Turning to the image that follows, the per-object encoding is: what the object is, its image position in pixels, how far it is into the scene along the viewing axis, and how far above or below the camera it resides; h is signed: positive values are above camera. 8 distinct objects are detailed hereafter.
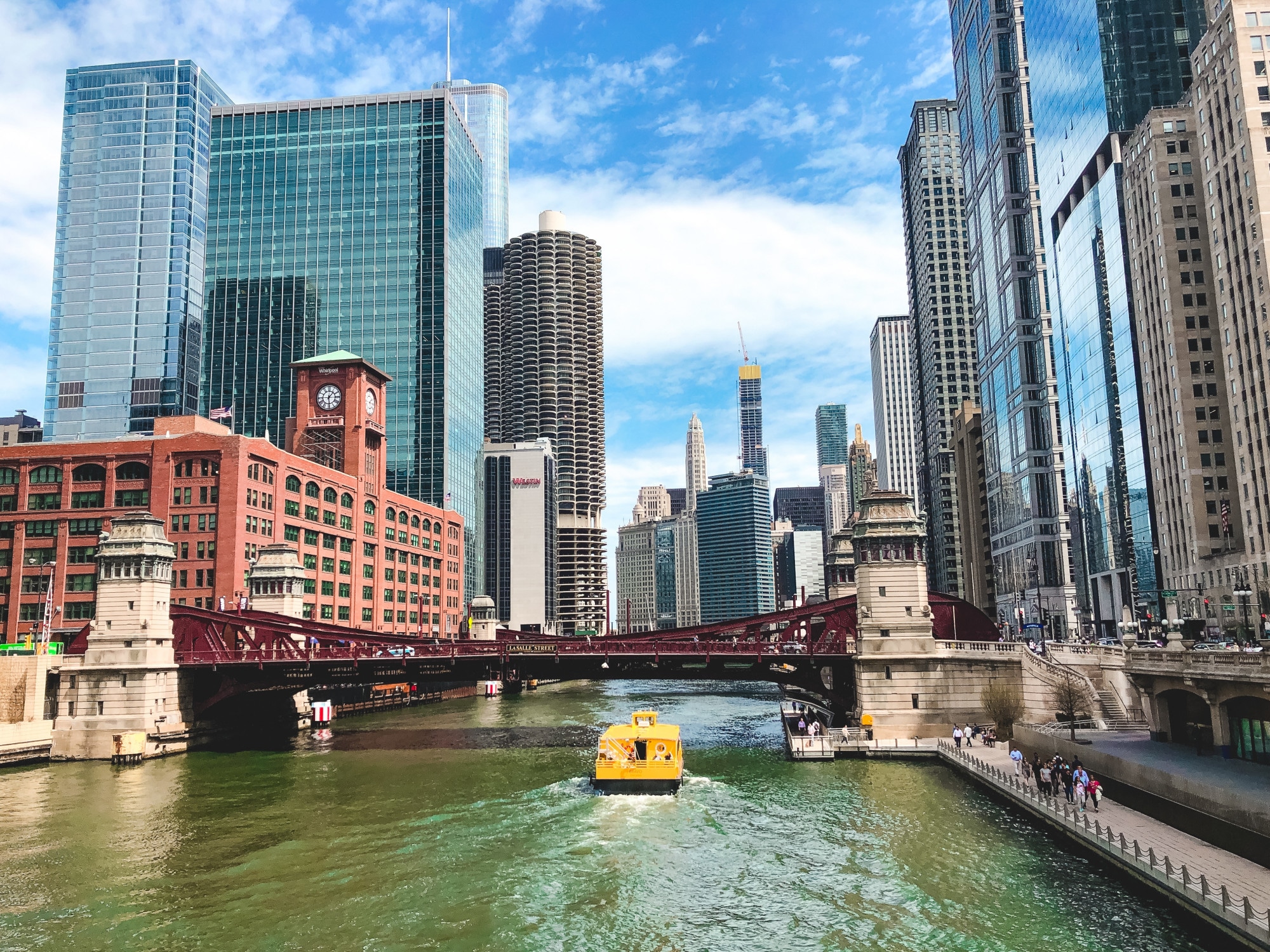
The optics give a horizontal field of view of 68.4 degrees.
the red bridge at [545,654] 71.50 -2.39
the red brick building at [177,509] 98.75 +13.47
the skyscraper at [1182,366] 105.44 +27.37
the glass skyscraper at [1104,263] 120.94 +47.35
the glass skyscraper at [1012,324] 152.12 +50.76
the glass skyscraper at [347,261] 189.00 +74.87
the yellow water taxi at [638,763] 51.62 -7.92
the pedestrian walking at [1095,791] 40.09 -7.90
